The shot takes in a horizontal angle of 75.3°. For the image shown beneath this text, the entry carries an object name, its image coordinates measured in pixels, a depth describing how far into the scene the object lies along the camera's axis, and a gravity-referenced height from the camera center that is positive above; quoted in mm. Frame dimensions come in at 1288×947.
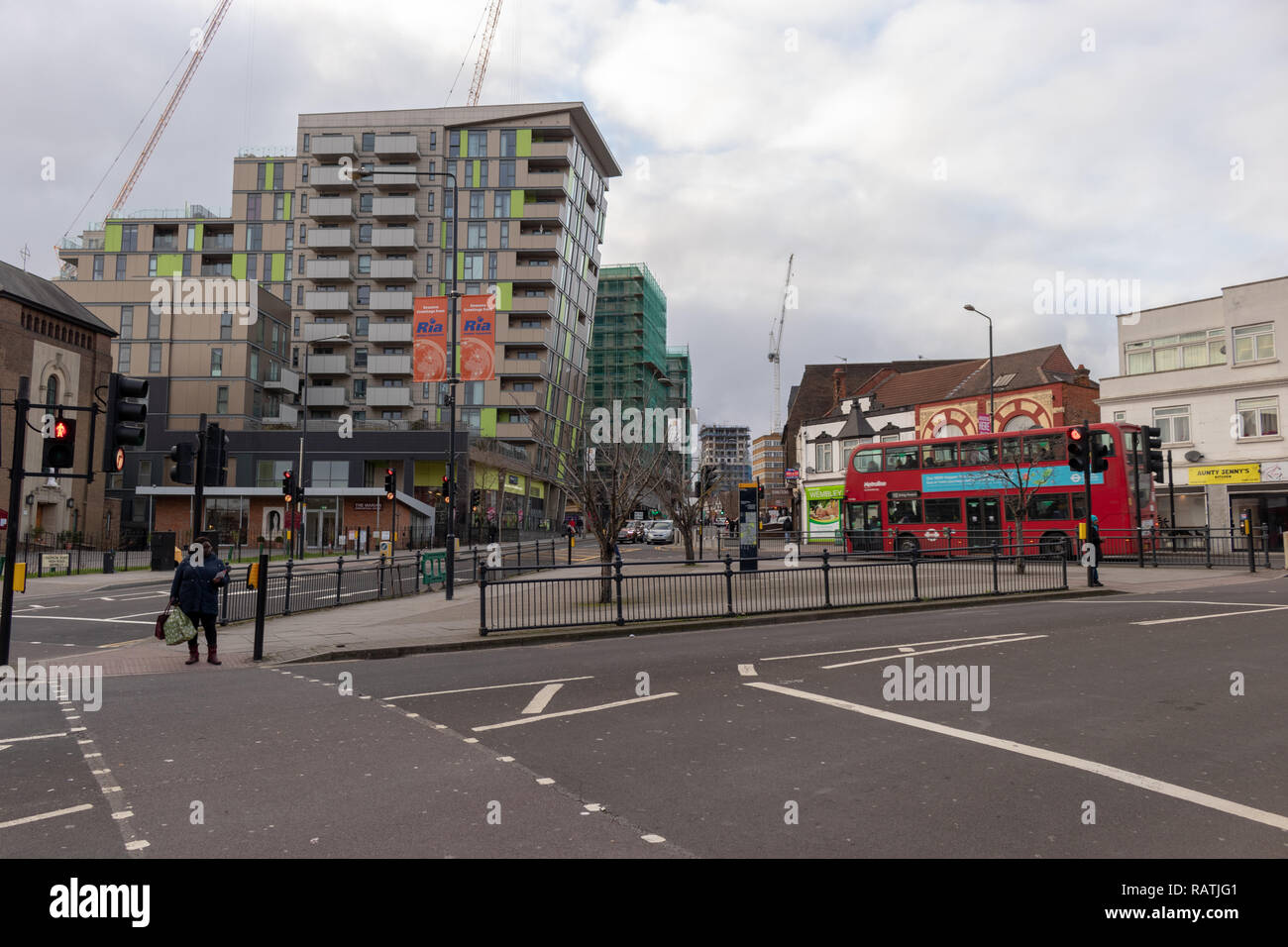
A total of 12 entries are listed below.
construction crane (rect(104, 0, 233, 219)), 125000 +66259
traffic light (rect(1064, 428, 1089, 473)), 19261 +1623
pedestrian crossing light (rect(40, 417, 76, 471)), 11031 +1110
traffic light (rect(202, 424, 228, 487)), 12547 +1074
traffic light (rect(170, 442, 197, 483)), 11836 +961
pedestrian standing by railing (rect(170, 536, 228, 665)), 11383 -856
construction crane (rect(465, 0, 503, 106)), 122312 +66852
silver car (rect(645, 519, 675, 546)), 54656 -744
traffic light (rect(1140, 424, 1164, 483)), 22062 +2040
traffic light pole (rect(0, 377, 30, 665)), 10547 +242
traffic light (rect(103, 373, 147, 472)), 11266 +1521
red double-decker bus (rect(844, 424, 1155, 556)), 26828 +1060
